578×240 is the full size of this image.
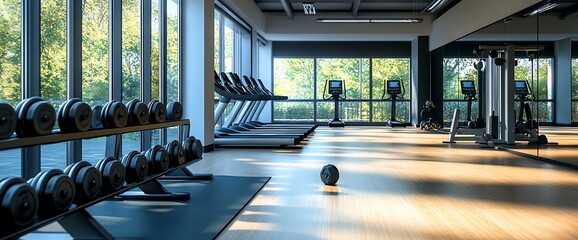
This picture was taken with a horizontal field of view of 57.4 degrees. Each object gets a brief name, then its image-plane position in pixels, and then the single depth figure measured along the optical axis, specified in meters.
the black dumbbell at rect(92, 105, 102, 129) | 2.96
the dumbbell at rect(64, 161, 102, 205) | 2.44
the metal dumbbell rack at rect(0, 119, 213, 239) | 2.00
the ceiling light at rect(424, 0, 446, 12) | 9.80
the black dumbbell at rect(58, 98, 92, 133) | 2.47
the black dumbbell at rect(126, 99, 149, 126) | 3.17
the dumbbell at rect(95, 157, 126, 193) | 2.73
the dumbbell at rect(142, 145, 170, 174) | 3.47
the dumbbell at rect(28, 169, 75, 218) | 2.18
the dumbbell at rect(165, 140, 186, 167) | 3.79
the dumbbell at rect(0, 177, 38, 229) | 1.92
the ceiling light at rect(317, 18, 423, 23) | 10.99
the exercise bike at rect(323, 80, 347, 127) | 13.65
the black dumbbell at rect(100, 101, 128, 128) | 2.87
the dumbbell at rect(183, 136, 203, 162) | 4.10
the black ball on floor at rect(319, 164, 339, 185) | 4.14
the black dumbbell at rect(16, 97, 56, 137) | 2.15
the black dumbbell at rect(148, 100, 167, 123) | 3.53
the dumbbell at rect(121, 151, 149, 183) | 3.12
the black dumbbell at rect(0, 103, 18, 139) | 1.99
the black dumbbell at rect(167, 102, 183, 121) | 3.91
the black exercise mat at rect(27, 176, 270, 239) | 2.64
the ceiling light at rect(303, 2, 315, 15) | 10.00
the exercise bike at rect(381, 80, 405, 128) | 13.55
